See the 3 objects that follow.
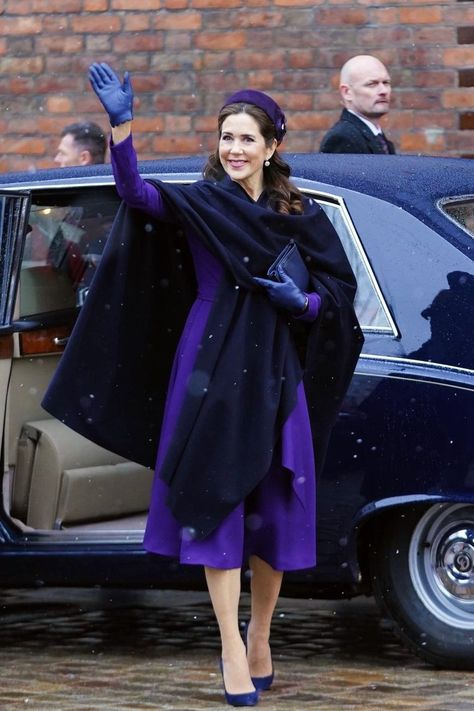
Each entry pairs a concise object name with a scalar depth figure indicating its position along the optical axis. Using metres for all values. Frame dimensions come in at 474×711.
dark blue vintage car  8.60
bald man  12.39
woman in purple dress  8.13
